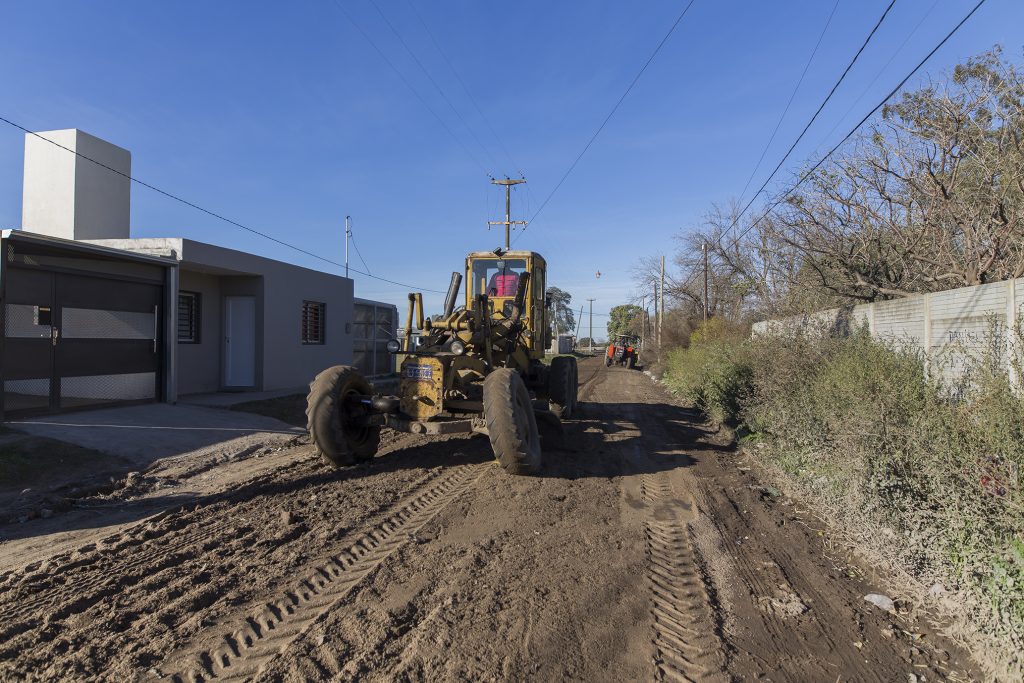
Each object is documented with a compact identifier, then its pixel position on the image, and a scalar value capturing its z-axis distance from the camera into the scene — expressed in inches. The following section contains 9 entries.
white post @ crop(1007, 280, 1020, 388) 229.1
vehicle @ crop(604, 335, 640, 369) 1496.1
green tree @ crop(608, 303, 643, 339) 3926.2
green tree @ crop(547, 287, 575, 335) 3443.4
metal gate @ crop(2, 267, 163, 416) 356.8
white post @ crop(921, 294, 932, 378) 300.7
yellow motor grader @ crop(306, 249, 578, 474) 270.5
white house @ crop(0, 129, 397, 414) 368.2
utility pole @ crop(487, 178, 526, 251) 1284.9
